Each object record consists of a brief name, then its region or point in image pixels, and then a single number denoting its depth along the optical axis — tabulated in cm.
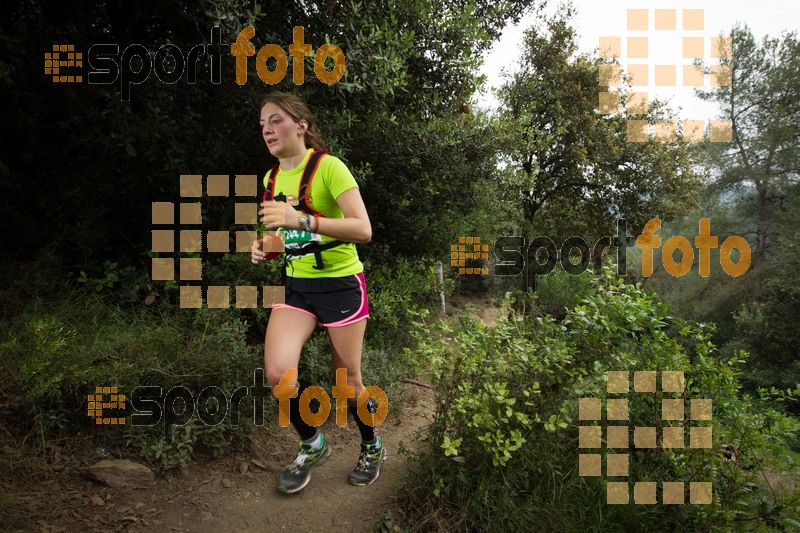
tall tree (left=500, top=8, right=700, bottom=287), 1424
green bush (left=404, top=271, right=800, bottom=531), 279
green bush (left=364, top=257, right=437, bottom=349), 648
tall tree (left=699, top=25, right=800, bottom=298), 1883
